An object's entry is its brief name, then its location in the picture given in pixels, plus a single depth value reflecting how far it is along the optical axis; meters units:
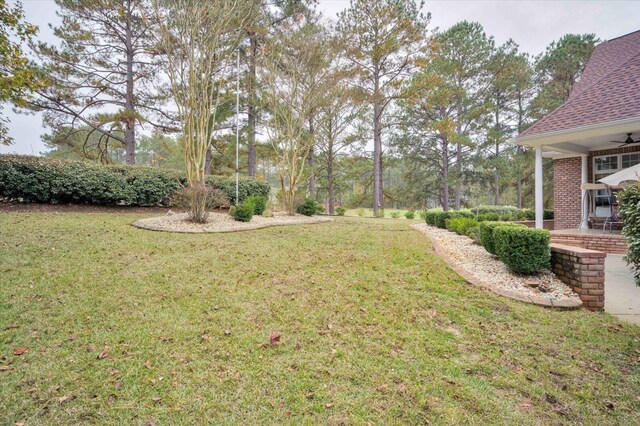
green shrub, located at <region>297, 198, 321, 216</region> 11.22
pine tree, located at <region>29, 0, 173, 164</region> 11.84
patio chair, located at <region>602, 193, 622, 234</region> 7.60
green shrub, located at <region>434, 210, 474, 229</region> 9.05
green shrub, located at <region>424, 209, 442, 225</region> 9.59
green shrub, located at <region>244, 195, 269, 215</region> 10.07
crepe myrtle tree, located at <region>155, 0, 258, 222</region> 7.36
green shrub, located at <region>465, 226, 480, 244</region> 6.23
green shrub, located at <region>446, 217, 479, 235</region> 7.03
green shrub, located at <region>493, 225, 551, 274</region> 3.96
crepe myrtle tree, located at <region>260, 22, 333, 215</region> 10.28
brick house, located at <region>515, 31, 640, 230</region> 6.43
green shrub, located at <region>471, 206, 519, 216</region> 16.76
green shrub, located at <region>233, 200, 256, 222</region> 8.24
